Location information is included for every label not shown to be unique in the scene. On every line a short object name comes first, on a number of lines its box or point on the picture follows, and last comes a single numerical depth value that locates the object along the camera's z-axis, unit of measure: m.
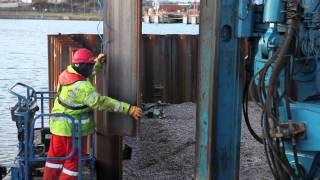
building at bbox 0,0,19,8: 72.38
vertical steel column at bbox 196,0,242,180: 4.38
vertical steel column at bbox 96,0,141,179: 5.86
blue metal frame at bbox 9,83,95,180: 5.75
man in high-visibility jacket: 5.73
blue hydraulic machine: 3.89
